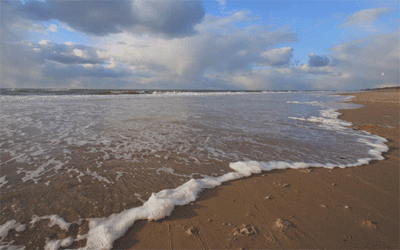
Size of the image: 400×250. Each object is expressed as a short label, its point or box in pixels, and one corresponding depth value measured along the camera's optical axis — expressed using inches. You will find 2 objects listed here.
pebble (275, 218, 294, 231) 94.8
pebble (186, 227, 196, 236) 90.4
